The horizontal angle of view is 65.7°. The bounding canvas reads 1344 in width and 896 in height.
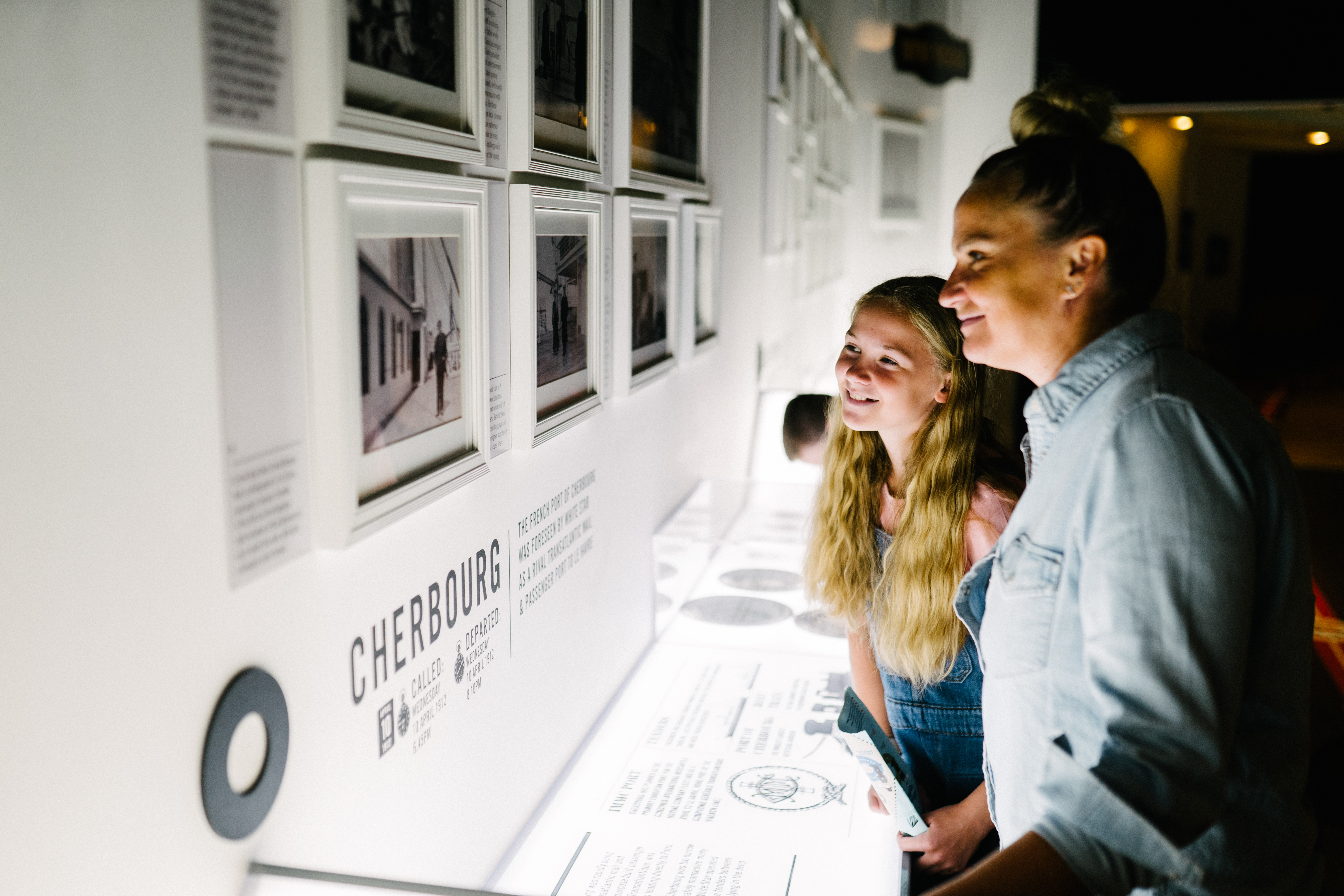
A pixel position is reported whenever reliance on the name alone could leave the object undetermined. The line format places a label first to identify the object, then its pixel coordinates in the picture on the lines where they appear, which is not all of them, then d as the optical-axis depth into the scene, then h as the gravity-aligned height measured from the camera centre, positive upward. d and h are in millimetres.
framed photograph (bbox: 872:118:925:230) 5188 +593
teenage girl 1908 -440
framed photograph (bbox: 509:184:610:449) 1637 -38
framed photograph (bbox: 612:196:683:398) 2254 -5
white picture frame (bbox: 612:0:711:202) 2135 +321
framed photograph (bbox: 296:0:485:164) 1067 +238
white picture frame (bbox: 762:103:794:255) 3764 +422
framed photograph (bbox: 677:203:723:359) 2836 +41
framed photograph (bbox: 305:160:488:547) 1109 -64
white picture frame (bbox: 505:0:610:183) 1581 +327
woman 914 -272
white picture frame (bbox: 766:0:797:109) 3664 +841
